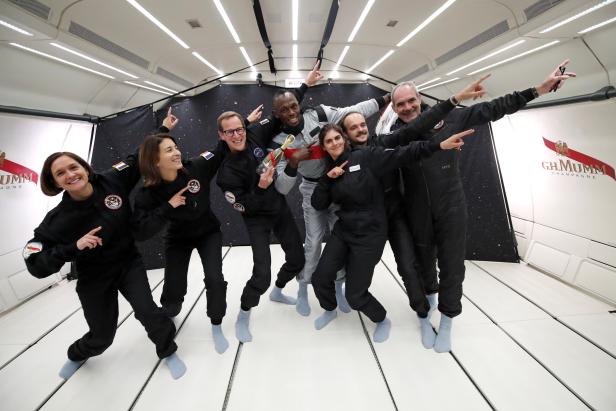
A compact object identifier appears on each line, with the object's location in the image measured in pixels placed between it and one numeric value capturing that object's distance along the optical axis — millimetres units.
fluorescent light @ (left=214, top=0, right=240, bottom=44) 2323
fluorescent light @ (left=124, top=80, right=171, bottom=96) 3516
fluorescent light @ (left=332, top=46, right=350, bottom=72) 3336
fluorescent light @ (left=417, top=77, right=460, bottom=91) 3631
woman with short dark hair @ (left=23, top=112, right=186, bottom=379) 1717
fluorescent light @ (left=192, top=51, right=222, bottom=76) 3216
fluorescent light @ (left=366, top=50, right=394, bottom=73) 3311
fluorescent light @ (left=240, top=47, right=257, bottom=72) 3298
